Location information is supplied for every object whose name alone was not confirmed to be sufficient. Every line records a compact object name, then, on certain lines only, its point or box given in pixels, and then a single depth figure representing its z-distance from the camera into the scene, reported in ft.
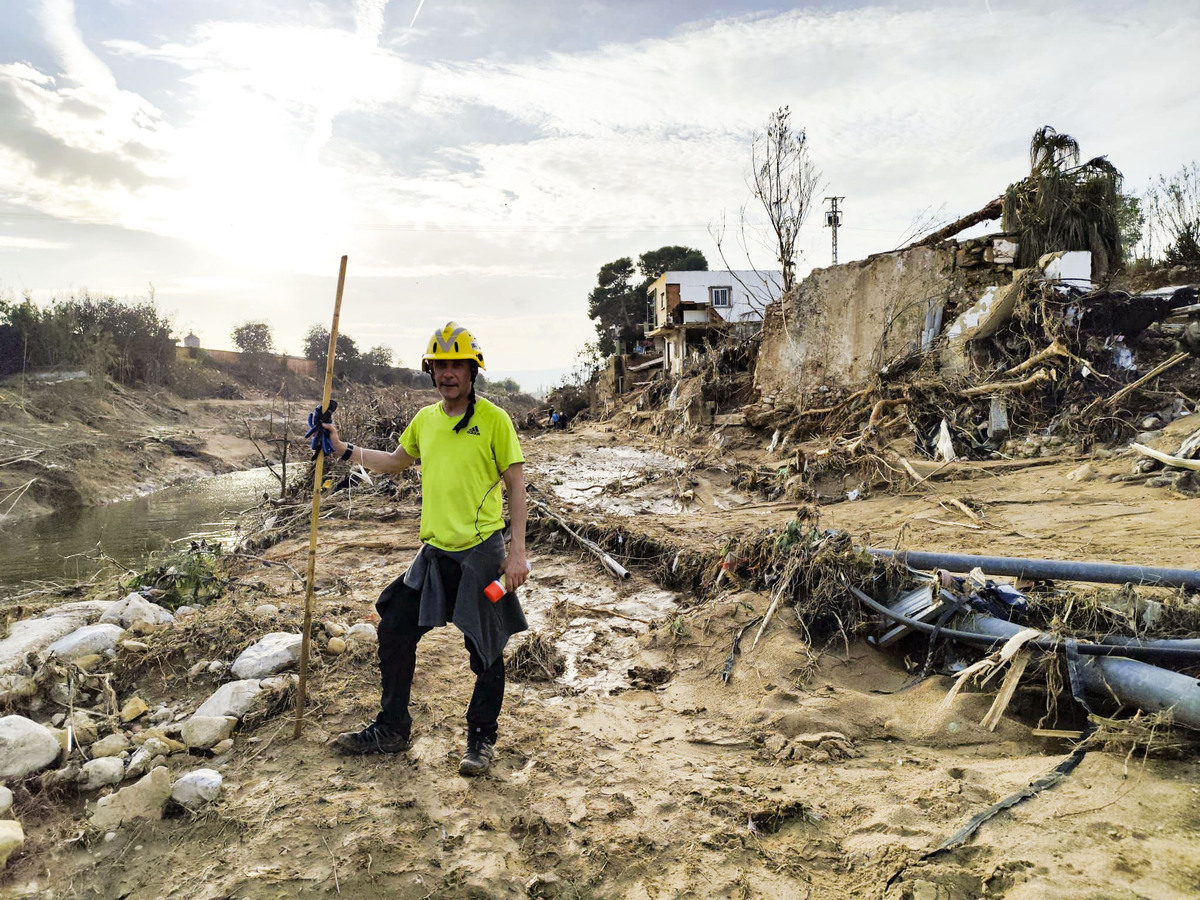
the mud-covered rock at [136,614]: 12.67
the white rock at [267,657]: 10.62
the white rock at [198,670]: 10.76
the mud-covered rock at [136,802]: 7.48
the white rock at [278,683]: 10.00
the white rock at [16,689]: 9.34
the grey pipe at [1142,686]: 7.38
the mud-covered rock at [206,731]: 8.89
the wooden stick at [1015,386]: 24.82
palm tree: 29.40
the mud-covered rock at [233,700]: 9.51
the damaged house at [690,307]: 76.54
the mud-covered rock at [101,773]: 7.95
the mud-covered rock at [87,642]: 10.96
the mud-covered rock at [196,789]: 7.74
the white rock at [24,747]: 7.84
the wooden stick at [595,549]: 18.37
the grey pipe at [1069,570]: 9.57
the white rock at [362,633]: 12.37
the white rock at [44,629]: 11.60
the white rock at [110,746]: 8.50
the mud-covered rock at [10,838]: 6.65
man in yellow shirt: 8.64
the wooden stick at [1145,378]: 22.85
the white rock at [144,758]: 8.22
